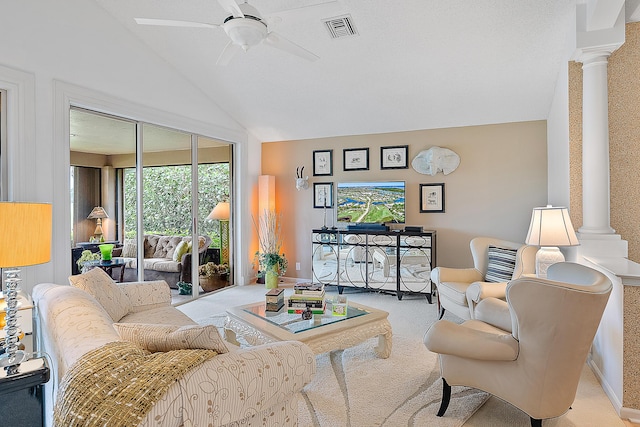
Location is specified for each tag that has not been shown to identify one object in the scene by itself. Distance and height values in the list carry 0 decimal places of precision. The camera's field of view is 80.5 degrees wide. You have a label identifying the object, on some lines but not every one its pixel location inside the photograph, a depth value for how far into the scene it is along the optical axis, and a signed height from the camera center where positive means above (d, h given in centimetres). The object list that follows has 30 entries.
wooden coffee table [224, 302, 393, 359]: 253 -80
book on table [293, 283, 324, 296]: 301 -62
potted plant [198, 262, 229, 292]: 517 -87
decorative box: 299 -70
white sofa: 118 -57
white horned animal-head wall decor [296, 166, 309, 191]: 577 +51
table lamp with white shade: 292 -19
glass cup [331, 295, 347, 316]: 289 -73
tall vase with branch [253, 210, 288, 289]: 556 -56
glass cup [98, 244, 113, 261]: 395 -37
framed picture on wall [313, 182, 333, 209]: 574 +28
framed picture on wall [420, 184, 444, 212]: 509 +20
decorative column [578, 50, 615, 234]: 304 +52
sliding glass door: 378 +26
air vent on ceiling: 338 +172
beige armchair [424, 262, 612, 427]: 173 -67
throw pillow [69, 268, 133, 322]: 246 -51
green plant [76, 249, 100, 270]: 368 -41
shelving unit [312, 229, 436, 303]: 470 -62
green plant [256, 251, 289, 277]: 553 -72
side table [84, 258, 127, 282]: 382 -51
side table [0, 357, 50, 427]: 150 -73
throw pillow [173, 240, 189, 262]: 477 -46
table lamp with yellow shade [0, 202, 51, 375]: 158 -13
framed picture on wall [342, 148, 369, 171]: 551 +80
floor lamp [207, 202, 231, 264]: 539 -17
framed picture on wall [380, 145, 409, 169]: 527 +78
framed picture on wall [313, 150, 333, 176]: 574 +78
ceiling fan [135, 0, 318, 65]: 234 +121
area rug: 215 -116
